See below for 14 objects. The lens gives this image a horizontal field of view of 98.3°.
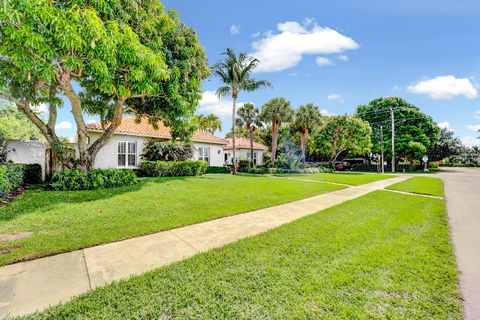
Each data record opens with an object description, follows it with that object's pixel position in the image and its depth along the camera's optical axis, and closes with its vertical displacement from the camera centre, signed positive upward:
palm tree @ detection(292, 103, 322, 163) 23.50 +4.80
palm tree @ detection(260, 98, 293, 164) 22.39 +5.22
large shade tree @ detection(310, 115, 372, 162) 26.81 +3.27
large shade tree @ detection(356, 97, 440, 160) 32.76 +5.18
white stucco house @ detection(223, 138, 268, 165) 29.75 +1.30
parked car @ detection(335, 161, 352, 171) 33.09 -0.94
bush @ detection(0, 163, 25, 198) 6.41 -0.62
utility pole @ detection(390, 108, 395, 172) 31.17 -0.07
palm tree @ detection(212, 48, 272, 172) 19.06 +8.01
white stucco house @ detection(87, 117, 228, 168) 14.67 +1.41
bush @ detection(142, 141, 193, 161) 14.98 +0.66
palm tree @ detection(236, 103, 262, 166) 24.56 +5.18
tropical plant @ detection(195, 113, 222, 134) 36.19 +6.68
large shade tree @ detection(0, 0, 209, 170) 4.97 +3.15
